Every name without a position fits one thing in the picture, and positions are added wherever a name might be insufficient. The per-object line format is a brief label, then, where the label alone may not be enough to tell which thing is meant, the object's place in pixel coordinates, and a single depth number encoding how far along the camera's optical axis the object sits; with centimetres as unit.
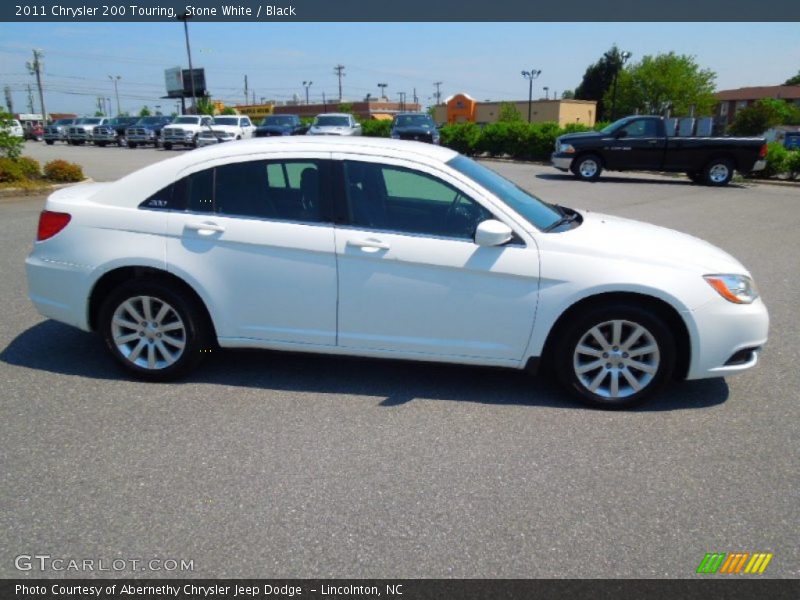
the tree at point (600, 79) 8488
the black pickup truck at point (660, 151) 1775
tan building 7569
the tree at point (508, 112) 7031
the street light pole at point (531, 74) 6712
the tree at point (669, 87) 7788
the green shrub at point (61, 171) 1510
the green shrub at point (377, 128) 3912
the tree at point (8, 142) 1363
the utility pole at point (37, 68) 7456
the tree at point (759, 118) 6106
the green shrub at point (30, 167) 1454
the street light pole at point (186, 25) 4017
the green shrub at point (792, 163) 1923
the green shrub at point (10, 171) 1371
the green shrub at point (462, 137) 3148
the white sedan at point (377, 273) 388
